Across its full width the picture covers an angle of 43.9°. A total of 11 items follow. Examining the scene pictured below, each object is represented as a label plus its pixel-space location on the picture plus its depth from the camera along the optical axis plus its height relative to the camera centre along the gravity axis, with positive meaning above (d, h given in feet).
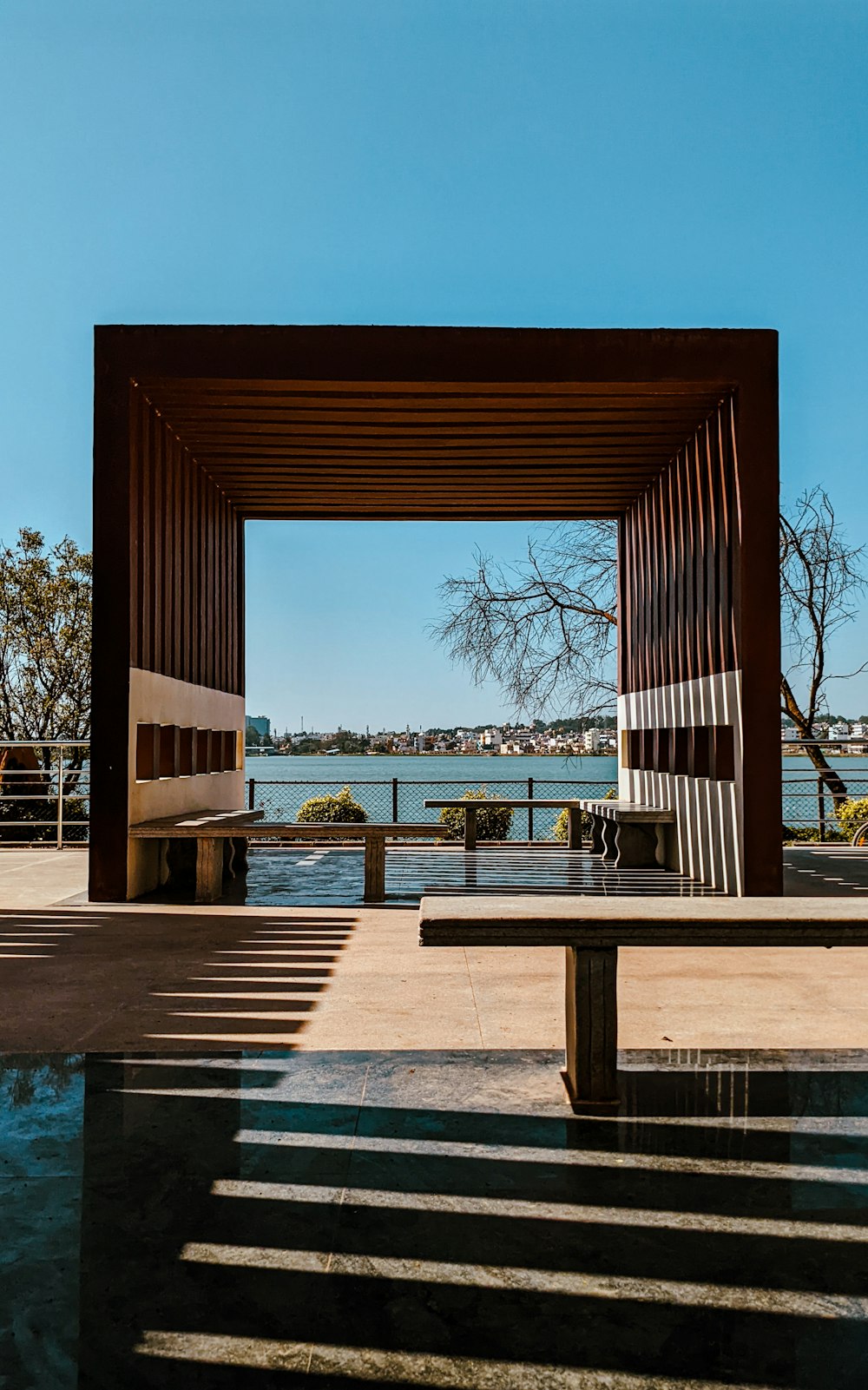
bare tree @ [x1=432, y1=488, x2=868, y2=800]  71.31 +8.14
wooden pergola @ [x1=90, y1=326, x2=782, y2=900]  29.43 +9.06
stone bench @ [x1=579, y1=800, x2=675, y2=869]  36.54 -3.26
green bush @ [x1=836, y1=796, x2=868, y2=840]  55.26 -3.90
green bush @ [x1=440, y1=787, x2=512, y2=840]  57.88 -4.24
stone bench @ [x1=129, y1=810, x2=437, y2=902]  30.60 -2.50
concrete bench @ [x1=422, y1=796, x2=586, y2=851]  41.75 -2.53
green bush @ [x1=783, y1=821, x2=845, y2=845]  54.64 -4.85
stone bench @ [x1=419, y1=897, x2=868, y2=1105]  13.14 -2.37
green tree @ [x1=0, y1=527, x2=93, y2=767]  62.80 +6.46
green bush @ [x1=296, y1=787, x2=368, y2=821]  55.42 -3.23
